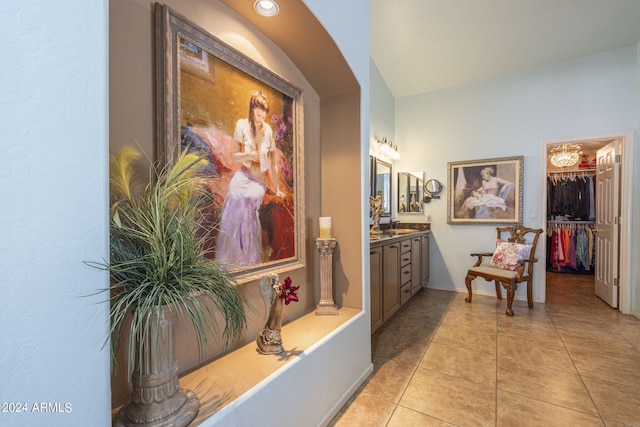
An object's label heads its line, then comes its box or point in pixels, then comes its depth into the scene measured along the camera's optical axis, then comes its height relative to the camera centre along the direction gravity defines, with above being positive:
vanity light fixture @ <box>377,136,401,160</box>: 3.83 +0.91
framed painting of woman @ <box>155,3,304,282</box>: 1.13 +0.38
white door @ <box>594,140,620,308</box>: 3.26 -0.17
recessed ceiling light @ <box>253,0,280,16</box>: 1.35 +1.06
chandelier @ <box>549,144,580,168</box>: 4.55 +0.93
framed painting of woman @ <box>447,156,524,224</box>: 3.69 +0.27
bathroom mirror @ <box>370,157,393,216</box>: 3.49 +0.41
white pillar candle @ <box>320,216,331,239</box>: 1.85 -0.13
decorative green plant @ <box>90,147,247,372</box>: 0.74 -0.13
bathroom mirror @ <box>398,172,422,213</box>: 4.26 +0.29
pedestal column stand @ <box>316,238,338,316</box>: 1.85 -0.52
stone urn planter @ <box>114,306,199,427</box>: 0.83 -0.56
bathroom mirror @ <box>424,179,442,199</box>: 4.17 +0.36
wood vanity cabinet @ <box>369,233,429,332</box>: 2.44 -0.69
